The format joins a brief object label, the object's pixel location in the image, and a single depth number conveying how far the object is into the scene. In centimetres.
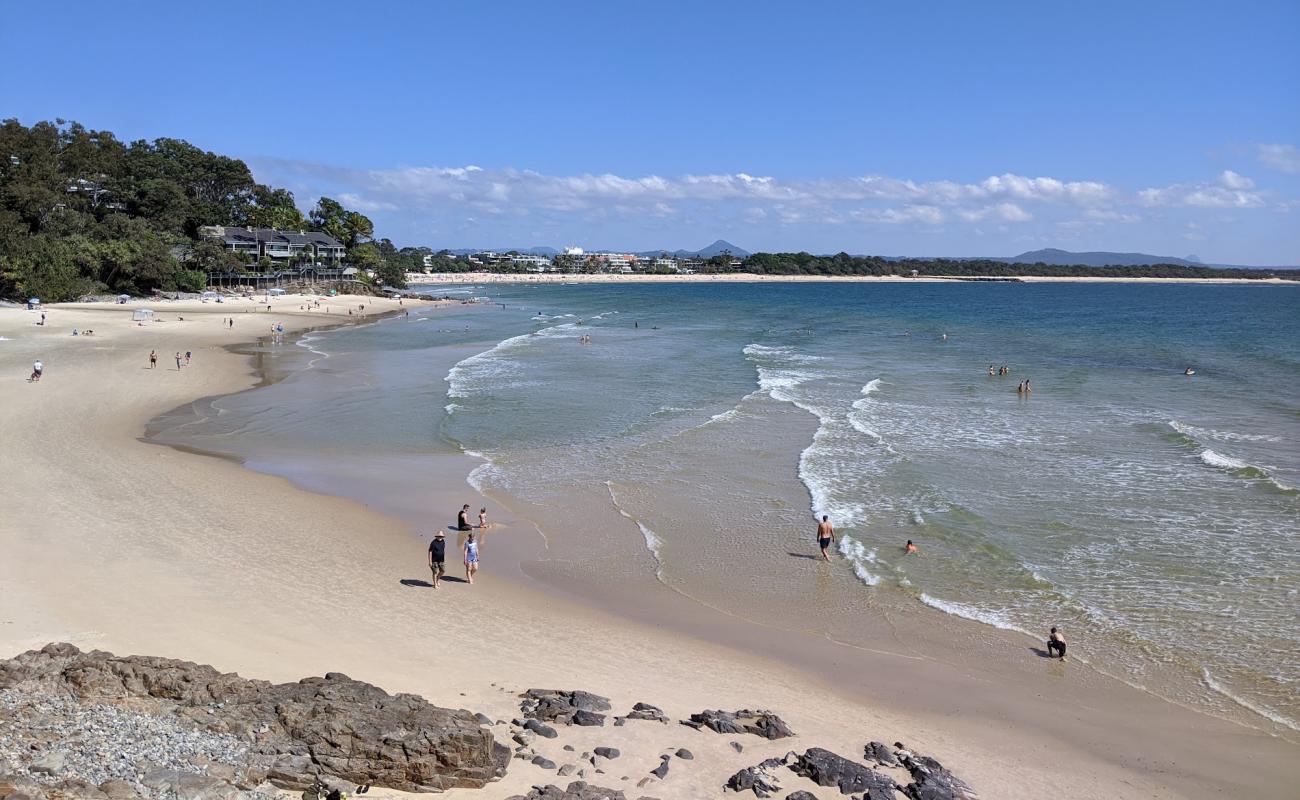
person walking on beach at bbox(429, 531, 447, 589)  1484
